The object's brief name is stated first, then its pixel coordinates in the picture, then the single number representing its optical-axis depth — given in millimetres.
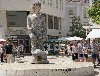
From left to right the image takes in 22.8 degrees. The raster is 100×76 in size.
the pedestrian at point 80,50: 15832
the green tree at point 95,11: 24347
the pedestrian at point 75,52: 16244
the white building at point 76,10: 63641
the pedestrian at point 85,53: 15268
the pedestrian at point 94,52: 14319
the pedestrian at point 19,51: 24912
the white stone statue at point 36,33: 10907
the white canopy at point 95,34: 19161
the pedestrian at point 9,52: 15282
